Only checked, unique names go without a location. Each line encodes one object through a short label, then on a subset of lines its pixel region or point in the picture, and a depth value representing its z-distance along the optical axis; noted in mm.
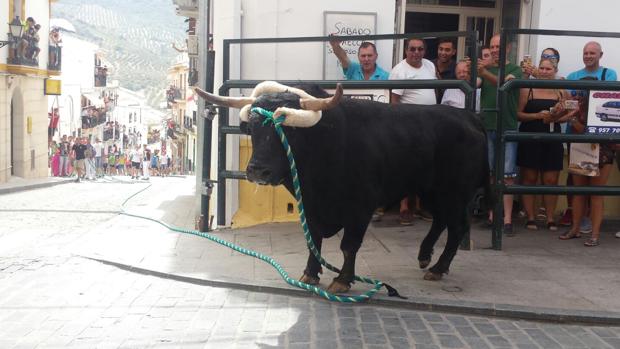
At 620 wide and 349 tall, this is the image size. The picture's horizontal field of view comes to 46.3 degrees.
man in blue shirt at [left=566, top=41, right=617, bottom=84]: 7773
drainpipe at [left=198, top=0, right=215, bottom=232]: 8141
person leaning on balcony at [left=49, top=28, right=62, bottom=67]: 30875
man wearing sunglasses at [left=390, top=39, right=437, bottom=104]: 7754
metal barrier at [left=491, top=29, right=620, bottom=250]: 6922
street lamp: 26188
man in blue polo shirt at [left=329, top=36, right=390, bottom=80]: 7985
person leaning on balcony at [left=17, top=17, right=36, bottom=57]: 26688
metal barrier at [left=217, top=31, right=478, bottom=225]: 6996
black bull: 5238
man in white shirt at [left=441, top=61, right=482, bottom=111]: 7562
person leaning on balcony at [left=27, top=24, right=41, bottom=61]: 27719
